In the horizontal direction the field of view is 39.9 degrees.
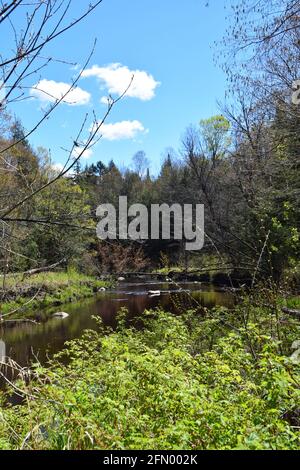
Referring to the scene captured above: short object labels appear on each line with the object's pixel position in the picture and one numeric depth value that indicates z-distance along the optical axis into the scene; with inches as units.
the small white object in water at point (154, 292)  755.4
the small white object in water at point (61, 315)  612.1
